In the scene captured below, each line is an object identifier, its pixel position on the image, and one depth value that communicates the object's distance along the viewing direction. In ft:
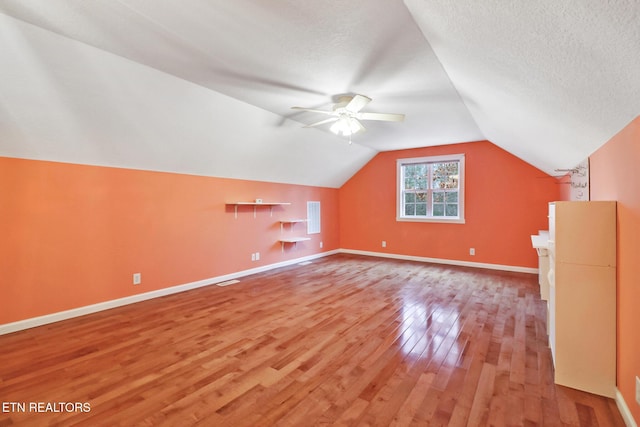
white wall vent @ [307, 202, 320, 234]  21.63
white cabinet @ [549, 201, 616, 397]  6.22
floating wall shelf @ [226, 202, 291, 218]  16.10
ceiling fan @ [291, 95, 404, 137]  10.15
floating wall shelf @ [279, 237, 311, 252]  19.00
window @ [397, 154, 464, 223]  19.29
